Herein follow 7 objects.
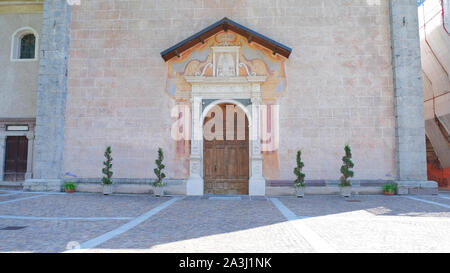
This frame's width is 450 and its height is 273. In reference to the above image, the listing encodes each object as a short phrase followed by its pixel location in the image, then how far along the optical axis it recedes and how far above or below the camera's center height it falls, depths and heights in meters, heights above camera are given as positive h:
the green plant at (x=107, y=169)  10.58 -0.44
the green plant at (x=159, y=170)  10.35 -0.46
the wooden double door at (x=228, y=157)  11.36 +0.00
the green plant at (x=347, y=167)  9.96 -0.34
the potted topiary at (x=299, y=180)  10.11 -0.78
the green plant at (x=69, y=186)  10.82 -1.08
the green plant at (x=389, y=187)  10.30 -1.04
